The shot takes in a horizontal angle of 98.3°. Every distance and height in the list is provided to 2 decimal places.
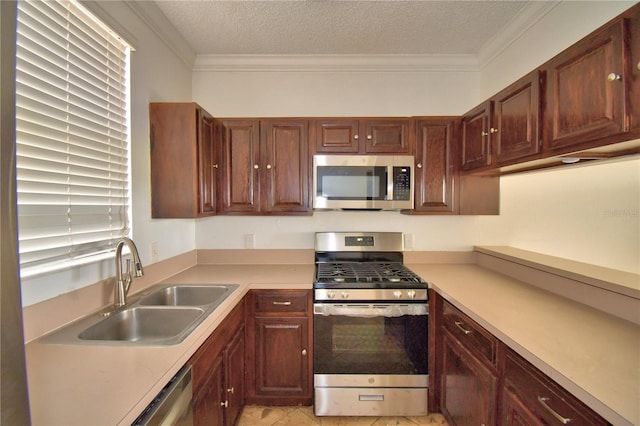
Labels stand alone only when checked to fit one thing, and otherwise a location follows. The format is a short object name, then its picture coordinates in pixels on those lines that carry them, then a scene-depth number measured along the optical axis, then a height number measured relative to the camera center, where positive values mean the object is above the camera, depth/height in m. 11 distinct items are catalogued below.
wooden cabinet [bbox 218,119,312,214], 2.17 +0.38
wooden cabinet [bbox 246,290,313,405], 1.89 -0.91
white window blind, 1.03 +0.35
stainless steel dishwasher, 0.80 -0.62
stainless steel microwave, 2.12 +0.23
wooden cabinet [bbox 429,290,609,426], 0.93 -0.75
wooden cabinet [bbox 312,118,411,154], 2.16 +0.59
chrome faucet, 1.36 -0.32
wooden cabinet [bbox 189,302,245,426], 1.17 -0.82
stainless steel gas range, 1.84 -0.90
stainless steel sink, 1.10 -0.51
